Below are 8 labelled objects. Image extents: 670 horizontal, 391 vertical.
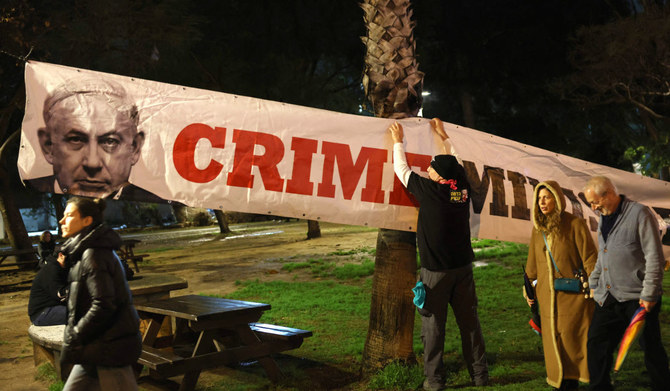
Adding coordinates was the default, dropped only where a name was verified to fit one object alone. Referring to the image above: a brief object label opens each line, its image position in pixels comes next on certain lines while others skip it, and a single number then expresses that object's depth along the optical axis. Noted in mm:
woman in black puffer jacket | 3711
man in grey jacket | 4391
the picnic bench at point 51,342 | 5841
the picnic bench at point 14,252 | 15039
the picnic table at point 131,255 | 15680
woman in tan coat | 4910
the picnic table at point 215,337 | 5375
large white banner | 4941
